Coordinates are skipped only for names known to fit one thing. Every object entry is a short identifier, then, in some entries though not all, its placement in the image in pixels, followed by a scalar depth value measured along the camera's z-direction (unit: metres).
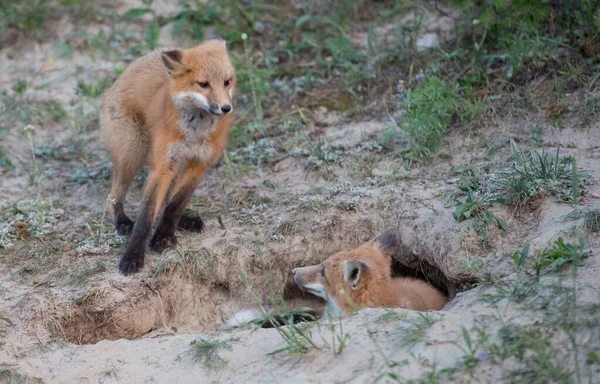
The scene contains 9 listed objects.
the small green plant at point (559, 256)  9.23
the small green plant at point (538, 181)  11.04
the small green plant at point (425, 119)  13.73
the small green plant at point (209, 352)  9.23
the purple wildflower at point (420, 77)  14.58
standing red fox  11.67
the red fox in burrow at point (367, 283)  10.51
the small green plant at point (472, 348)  7.91
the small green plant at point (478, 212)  10.99
